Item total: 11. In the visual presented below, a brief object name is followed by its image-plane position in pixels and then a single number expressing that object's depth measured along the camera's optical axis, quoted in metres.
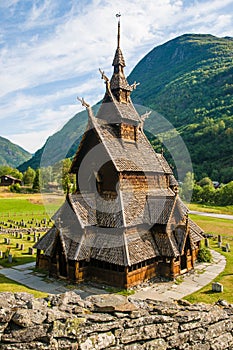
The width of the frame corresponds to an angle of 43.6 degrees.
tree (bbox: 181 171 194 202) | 84.50
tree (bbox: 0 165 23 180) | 148.82
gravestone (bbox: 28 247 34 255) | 29.93
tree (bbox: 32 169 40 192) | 106.96
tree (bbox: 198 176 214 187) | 97.66
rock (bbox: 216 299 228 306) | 9.21
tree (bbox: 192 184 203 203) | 85.06
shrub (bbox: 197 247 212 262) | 25.78
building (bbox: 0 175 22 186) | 129.88
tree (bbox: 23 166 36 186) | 130.39
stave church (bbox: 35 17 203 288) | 20.02
